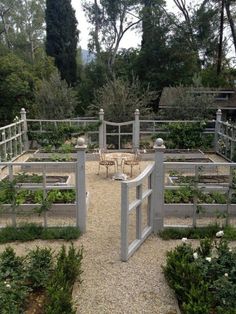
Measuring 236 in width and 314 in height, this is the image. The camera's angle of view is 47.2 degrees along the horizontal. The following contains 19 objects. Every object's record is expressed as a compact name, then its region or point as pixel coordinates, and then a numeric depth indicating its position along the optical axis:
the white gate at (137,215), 3.26
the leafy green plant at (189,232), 3.82
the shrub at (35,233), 3.79
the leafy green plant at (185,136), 8.69
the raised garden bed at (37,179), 3.90
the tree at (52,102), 10.13
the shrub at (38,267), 2.77
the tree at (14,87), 13.02
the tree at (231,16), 16.49
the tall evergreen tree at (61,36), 17.35
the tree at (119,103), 9.53
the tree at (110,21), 19.35
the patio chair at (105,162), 6.44
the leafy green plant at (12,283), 2.35
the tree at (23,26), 23.39
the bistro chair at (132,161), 6.50
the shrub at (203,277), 2.40
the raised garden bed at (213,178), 5.40
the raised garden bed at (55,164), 3.88
